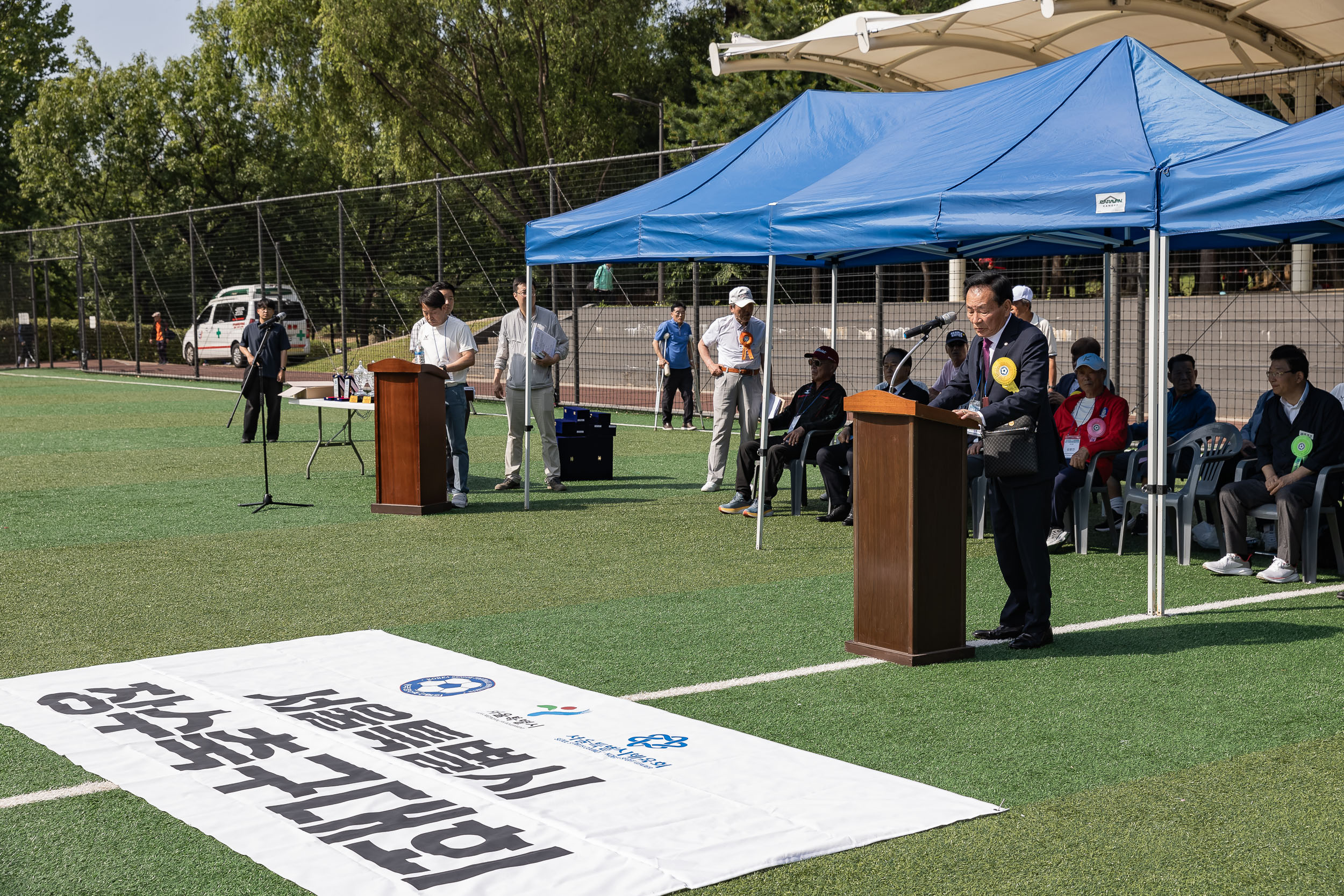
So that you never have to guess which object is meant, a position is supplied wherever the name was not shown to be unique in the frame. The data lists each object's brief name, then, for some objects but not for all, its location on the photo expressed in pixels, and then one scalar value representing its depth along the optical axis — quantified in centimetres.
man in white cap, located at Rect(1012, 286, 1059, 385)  1084
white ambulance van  3553
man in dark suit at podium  644
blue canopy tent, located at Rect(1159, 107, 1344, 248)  662
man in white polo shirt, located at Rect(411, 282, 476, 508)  1180
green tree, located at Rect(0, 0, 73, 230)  5447
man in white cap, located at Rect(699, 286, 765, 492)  1190
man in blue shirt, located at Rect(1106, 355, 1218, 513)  1026
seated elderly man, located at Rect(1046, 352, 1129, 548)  963
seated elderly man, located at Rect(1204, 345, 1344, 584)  830
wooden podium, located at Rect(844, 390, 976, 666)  630
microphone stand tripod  1154
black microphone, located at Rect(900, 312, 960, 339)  613
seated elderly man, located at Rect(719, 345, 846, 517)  1134
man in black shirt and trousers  1653
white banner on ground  400
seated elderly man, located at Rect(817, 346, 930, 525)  1103
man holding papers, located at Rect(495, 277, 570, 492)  1252
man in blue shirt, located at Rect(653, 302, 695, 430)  1902
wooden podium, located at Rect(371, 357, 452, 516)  1140
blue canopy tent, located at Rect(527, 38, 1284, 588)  763
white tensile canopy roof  1731
